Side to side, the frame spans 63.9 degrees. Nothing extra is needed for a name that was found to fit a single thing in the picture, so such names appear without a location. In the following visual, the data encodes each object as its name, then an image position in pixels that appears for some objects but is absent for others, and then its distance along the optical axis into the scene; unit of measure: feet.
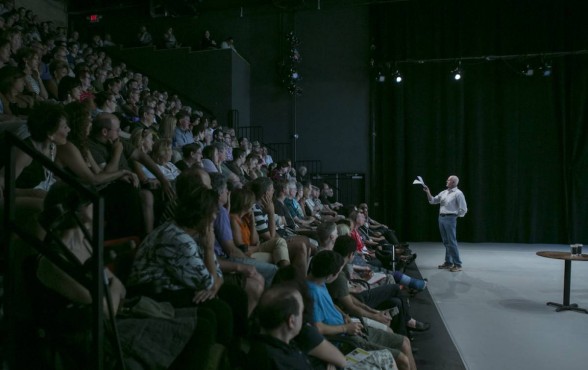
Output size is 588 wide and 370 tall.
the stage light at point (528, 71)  31.11
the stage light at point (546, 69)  30.83
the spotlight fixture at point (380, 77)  32.96
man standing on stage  22.68
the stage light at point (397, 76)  32.11
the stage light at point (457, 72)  31.12
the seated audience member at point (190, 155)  14.30
